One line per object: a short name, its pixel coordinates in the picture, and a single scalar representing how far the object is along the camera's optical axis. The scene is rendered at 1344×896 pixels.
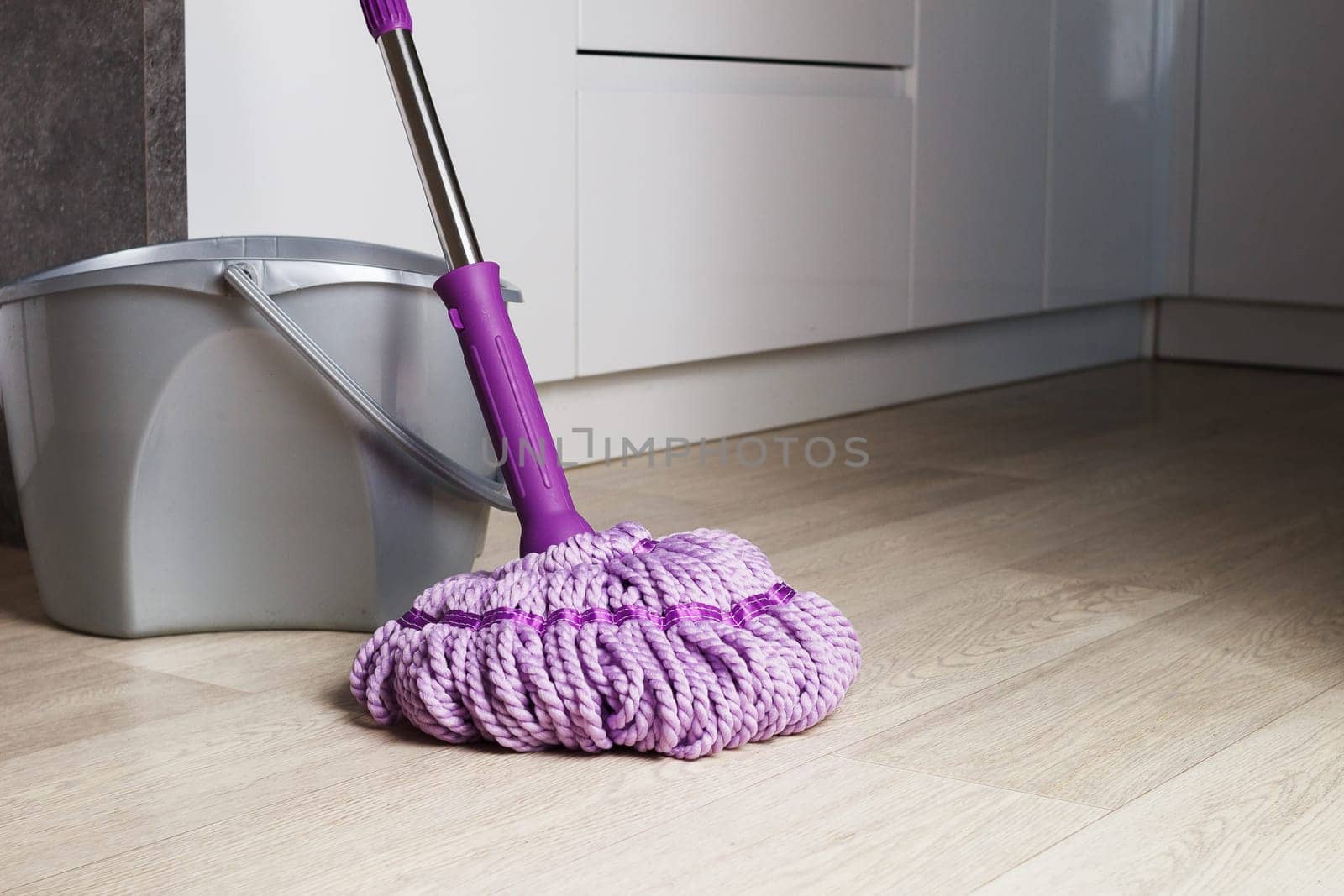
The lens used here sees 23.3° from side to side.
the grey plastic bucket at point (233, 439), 2.25
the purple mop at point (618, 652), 2.03
